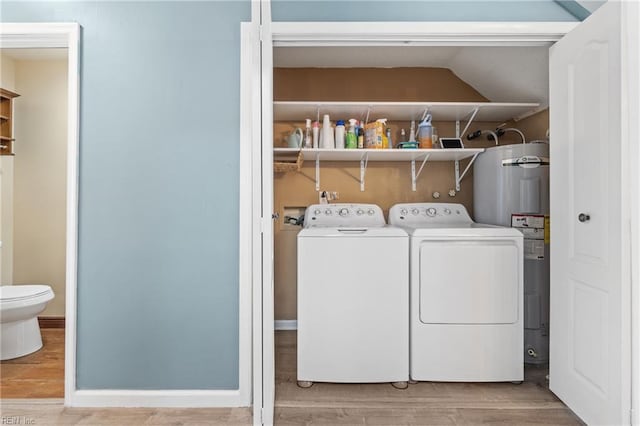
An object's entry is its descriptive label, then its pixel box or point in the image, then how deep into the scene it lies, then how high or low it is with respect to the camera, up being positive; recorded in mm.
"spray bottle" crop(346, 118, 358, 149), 2535 +556
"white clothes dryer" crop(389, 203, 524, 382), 1951 -521
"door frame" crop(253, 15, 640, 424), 1710 +885
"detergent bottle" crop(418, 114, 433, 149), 2594 +605
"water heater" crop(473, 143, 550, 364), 2256 -13
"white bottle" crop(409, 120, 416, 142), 2725 +640
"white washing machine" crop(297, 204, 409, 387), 1921 -500
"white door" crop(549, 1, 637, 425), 1389 -45
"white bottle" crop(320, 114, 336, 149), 2518 +564
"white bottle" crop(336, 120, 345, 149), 2525 +576
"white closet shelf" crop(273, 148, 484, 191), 2492 +446
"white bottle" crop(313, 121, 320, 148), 2537 +587
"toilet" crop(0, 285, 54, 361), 2195 -663
